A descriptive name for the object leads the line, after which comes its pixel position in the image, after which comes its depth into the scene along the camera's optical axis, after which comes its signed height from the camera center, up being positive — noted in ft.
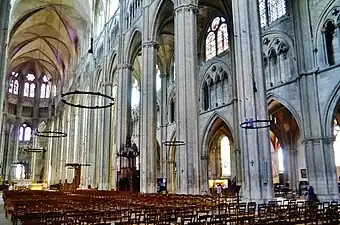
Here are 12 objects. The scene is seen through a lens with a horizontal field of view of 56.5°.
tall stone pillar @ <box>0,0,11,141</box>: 61.43 +28.93
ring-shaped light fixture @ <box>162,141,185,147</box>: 54.05 +5.39
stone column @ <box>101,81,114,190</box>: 102.78 +12.31
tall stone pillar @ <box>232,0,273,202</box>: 43.98 +10.96
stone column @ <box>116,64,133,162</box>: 89.45 +20.15
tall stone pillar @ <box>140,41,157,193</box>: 71.61 +12.92
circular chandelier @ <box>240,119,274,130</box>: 42.86 +6.87
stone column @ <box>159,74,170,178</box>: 104.68 +16.57
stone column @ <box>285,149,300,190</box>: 81.61 +1.01
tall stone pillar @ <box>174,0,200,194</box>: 56.13 +14.33
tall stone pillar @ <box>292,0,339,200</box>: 54.95 +9.61
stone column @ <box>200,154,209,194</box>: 86.38 +2.48
